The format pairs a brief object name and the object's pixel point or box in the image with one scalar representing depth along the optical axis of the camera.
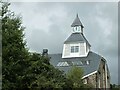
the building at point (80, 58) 36.09
